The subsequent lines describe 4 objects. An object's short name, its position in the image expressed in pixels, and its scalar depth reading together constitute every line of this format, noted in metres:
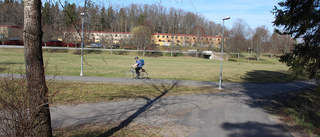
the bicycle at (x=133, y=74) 16.70
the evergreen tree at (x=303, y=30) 9.40
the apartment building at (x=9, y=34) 44.46
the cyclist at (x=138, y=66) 16.58
